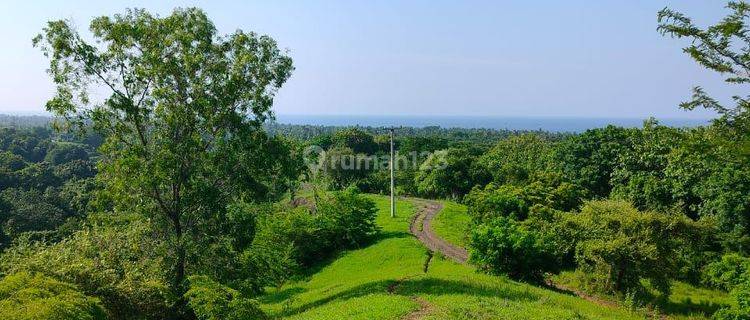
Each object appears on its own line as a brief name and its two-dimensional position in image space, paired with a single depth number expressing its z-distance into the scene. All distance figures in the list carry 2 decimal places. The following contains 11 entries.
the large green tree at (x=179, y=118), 20.02
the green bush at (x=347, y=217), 39.81
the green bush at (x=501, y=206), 37.62
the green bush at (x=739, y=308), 20.70
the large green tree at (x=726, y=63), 11.28
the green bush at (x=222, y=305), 13.91
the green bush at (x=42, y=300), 11.77
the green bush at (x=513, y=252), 26.55
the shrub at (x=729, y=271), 25.33
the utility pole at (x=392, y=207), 51.29
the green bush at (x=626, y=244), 25.02
